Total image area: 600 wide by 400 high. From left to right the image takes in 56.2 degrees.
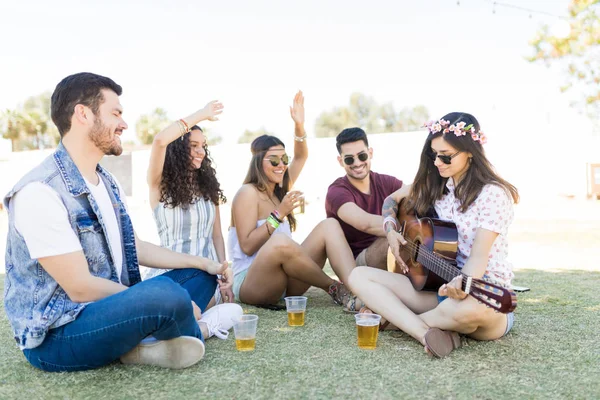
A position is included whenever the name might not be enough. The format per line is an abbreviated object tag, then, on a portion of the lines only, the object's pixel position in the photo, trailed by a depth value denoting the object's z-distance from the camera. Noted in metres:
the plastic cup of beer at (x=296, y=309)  3.79
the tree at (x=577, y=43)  18.55
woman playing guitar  3.07
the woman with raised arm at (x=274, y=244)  4.23
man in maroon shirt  4.48
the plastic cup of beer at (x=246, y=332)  3.20
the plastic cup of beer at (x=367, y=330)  3.21
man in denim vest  2.53
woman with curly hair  3.99
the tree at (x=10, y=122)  53.25
